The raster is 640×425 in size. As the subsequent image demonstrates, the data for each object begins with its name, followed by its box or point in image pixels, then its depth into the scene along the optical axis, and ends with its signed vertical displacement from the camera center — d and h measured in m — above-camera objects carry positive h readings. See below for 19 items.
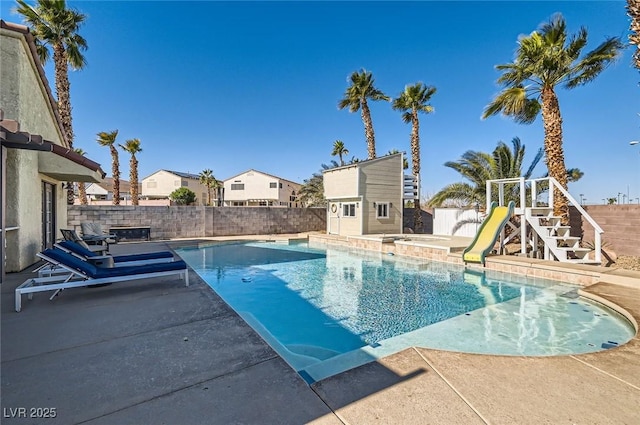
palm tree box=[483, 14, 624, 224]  9.30 +4.90
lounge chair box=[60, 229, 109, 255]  7.49 -0.81
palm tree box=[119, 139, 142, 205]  25.64 +4.95
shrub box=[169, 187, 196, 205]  37.81 +1.86
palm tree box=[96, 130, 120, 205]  22.75 +4.90
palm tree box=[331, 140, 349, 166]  30.86 +6.80
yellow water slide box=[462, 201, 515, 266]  9.00 -0.79
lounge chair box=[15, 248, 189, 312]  4.33 -1.13
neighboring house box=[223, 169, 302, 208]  41.94 +3.15
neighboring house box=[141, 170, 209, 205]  44.50 +4.31
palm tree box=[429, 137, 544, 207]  13.03 +2.00
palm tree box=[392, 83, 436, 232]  18.94 +6.92
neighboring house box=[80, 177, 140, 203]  37.78 +2.72
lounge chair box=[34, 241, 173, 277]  5.31 -1.12
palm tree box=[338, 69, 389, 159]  20.47 +8.59
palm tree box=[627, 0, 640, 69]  6.40 +4.32
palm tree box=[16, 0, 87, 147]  13.43 +8.67
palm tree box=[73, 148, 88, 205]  20.19 +1.12
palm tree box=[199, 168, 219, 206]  46.22 +5.15
